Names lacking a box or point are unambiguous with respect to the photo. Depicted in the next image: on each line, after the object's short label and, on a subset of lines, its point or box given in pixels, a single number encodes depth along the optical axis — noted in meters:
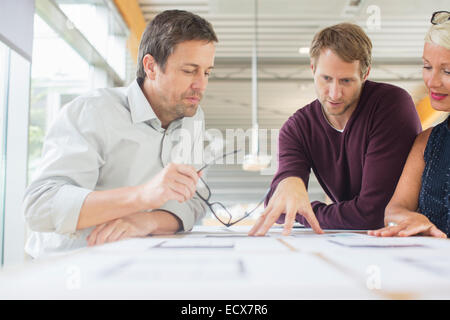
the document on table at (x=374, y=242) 0.62
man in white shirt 0.85
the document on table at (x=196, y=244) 0.59
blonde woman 0.91
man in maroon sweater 1.08
